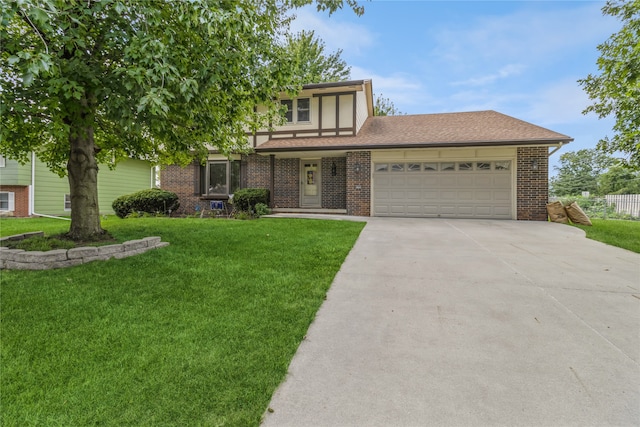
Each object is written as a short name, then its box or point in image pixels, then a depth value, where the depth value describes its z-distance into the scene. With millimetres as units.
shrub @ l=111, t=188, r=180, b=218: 11734
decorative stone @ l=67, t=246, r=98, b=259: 4445
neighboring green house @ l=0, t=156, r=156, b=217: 12039
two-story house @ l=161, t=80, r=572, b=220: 10773
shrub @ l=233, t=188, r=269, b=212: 12055
